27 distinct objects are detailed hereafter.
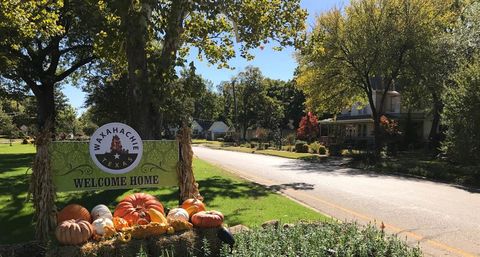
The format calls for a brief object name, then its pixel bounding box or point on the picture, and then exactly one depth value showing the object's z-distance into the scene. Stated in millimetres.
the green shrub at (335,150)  33519
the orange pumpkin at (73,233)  4891
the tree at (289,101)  75375
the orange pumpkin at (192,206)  6191
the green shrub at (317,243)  4961
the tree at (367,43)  25766
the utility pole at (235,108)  75000
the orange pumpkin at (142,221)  5545
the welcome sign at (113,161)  6328
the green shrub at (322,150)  35553
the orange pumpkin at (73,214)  5660
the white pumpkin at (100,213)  5767
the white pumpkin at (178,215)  5715
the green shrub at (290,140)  50353
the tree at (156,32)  8922
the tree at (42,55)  5715
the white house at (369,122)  40312
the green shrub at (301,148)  38438
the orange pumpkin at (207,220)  5672
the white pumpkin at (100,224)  5172
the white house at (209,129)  98812
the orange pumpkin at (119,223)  5500
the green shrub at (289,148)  41538
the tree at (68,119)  70444
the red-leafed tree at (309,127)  48562
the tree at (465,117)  16828
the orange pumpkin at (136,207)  5867
